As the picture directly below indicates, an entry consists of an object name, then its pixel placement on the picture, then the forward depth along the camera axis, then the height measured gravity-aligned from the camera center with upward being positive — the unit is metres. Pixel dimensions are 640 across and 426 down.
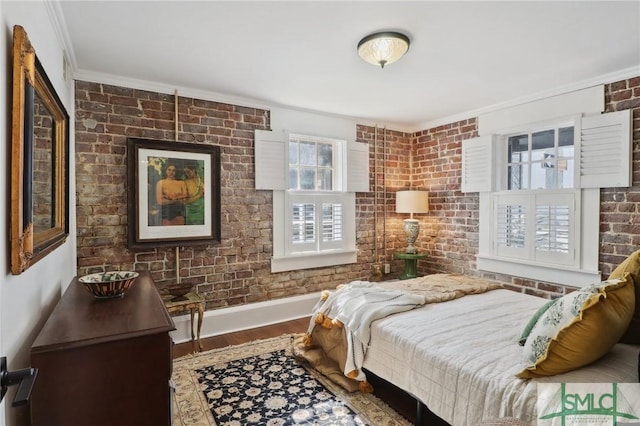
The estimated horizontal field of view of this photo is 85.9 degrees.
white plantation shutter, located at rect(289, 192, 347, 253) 4.14 -0.19
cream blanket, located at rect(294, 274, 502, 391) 2.41 -0.81
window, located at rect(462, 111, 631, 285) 3.12 +0.19
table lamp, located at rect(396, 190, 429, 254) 4.59 -0.02
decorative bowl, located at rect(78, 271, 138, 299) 1.83 -0.43
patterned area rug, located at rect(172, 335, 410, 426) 2.14 -1.32
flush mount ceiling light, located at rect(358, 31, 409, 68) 2.30 +1.10
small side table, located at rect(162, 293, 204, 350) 3.05 -0.87
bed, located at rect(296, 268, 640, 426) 1.50 -0.79
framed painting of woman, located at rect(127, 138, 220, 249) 3.19 +0.13
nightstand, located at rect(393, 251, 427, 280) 4.53 -0.75
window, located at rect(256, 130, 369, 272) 3.97 +0.18
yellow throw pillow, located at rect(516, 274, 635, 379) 1.48 -0.55
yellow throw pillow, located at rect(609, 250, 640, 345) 1.68 -0.42
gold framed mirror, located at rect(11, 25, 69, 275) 1.22 +0.20
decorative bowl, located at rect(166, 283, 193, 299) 3.18 -0.77
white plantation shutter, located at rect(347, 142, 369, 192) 4.48 +0.52
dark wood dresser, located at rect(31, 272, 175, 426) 1.22 -0.62
